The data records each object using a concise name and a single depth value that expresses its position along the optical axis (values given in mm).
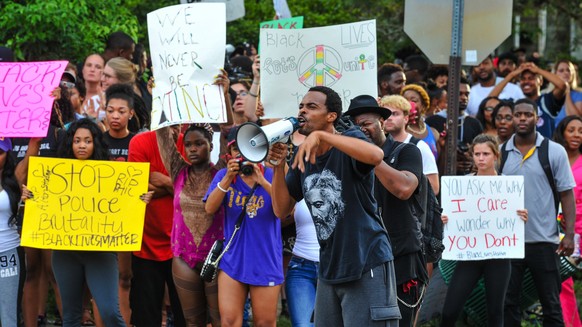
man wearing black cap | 14672
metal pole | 19703
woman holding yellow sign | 17062
